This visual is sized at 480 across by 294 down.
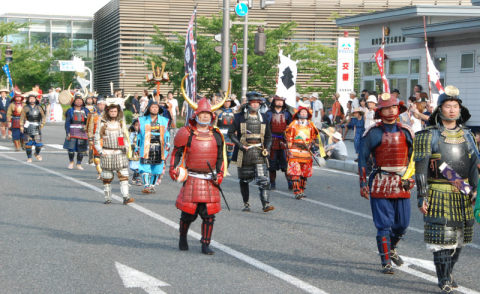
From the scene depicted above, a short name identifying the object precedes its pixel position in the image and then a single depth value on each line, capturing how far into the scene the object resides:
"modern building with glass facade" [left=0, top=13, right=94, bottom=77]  54.66
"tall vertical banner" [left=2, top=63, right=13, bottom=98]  35.76
